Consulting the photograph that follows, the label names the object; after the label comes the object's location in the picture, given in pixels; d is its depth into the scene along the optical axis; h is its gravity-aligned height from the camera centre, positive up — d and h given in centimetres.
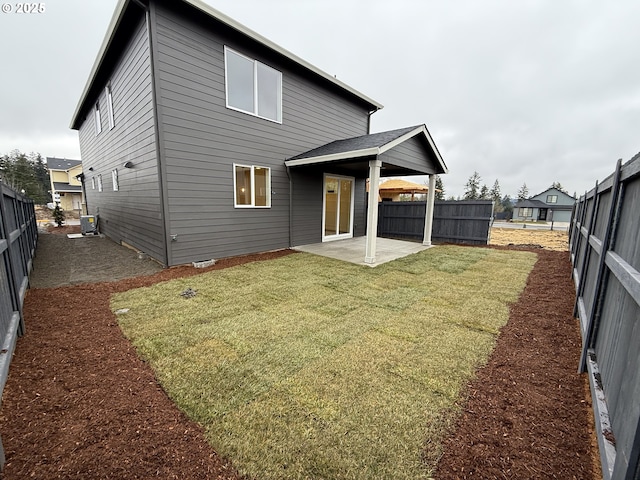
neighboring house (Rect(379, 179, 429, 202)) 1482 +88
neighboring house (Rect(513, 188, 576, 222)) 4134 -19
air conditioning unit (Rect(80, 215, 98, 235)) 1158 -118
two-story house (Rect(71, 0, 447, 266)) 564 +162
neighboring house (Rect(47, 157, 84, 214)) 3095 +156
